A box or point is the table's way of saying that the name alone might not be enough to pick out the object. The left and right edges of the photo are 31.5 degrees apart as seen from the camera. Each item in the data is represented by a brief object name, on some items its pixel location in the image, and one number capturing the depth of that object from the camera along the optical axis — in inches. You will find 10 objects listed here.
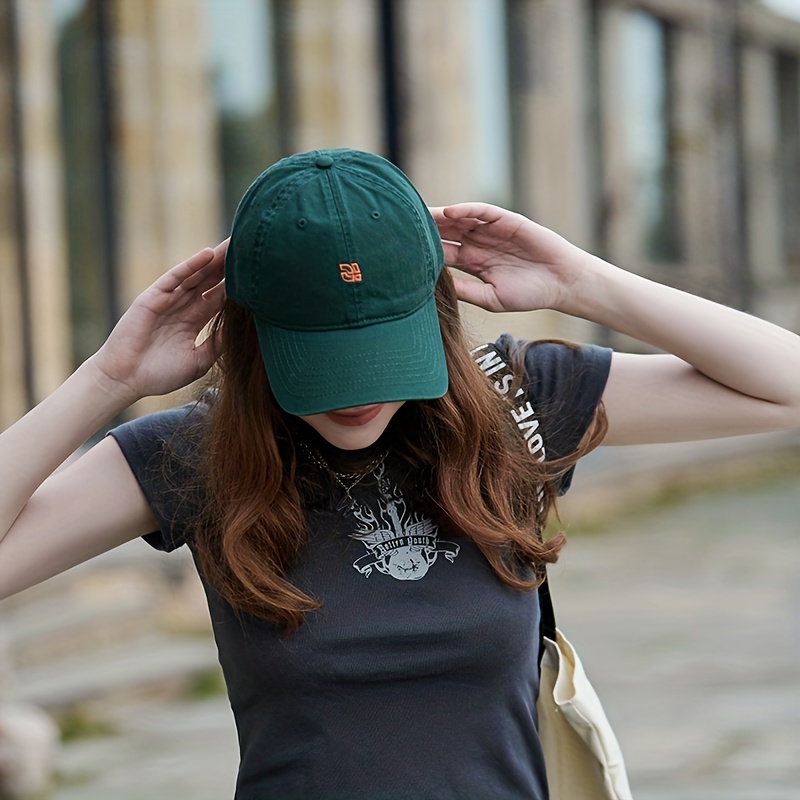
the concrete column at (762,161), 629.3
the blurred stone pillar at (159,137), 323.9
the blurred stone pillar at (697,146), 579.8
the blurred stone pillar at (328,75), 367.2
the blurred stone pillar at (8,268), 293.0
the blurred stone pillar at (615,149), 522.6
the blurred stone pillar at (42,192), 294.4
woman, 75.2
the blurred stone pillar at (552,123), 472.7
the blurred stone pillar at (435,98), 395.2
